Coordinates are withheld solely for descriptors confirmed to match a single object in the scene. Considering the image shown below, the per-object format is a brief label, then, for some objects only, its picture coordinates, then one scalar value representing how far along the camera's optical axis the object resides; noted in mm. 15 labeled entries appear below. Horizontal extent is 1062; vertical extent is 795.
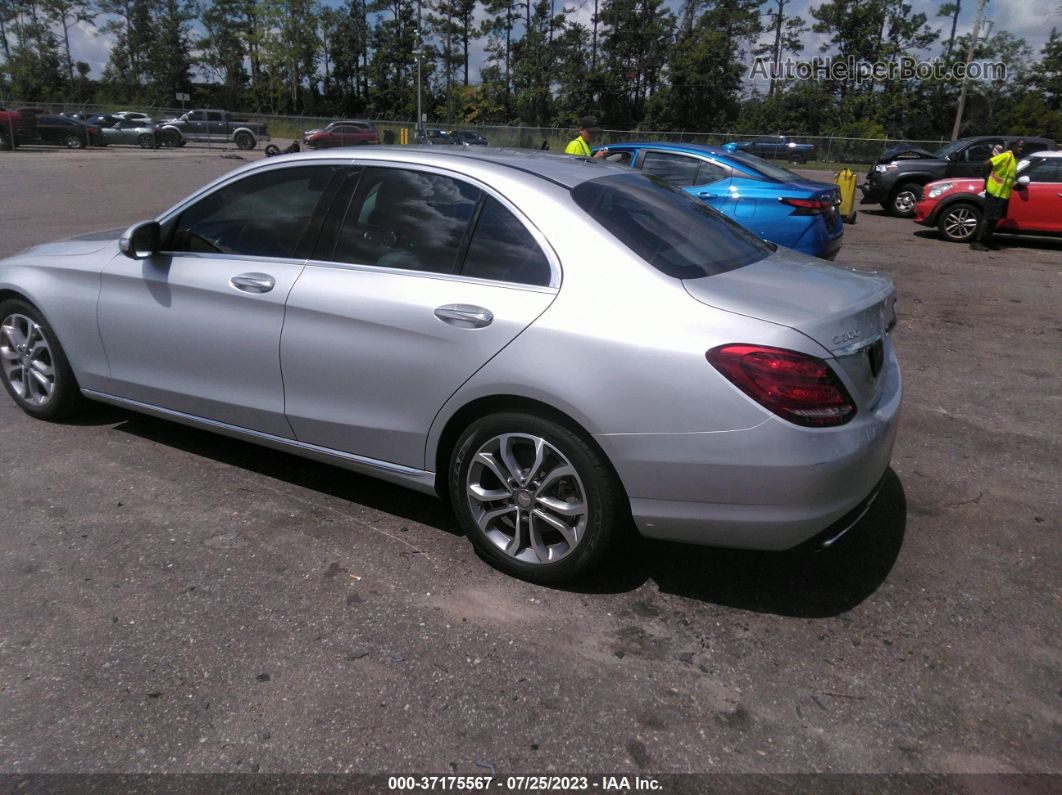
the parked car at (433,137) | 33184
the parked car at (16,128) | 33094
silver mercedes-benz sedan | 2760
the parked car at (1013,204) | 12867
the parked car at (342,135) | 37406
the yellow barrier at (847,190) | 17484
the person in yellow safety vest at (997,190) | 12367
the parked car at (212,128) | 42531
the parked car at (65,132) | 34688
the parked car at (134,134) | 38969
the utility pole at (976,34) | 36850
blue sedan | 8484
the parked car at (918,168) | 17094
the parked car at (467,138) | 34656
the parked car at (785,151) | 42156
